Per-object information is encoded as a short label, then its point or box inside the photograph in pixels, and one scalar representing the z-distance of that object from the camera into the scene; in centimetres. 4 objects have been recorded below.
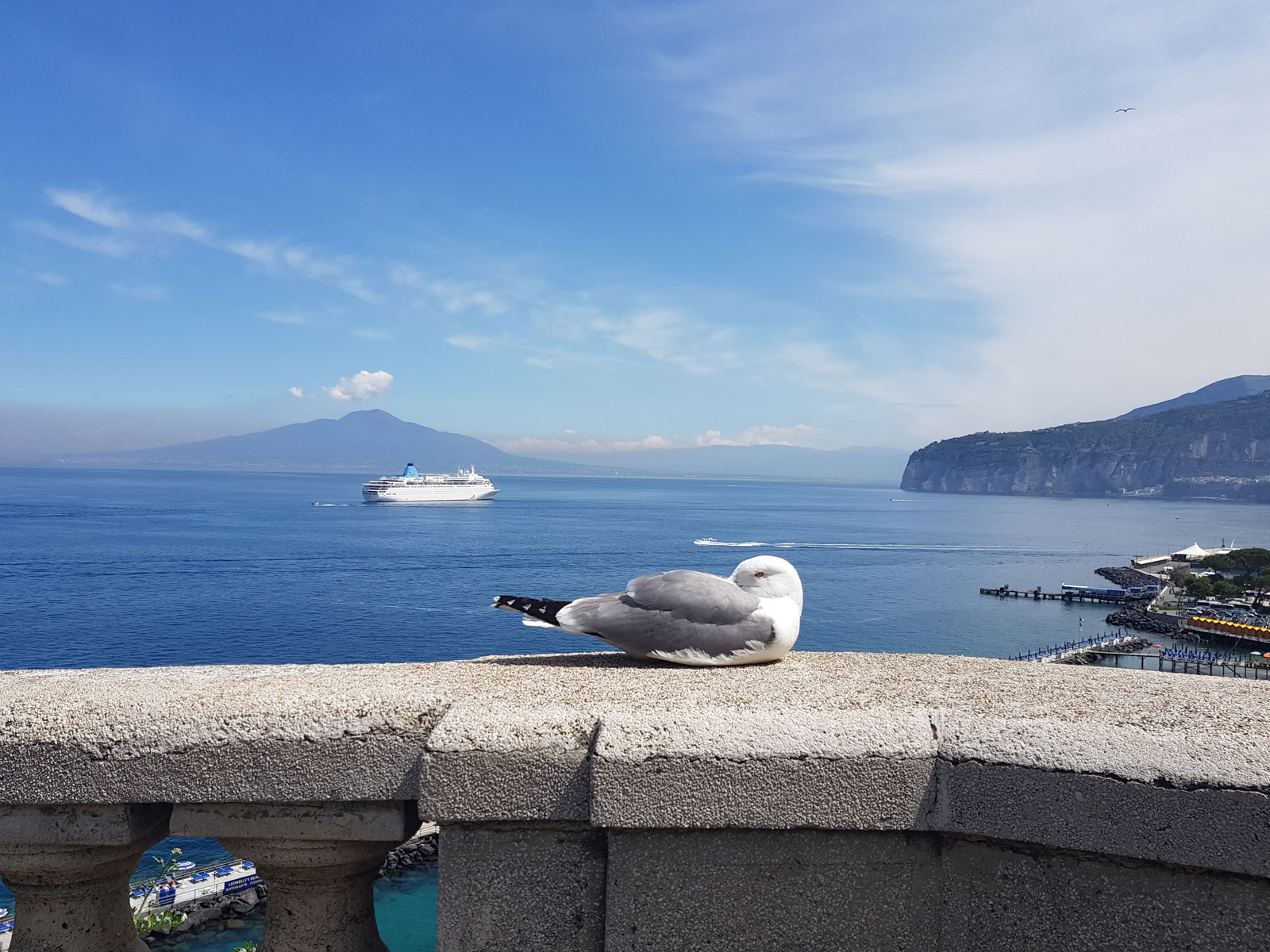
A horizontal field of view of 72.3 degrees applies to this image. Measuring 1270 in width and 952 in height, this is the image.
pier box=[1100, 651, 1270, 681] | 4172
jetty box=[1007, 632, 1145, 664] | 4548
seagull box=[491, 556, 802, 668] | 294
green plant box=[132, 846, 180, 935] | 325
